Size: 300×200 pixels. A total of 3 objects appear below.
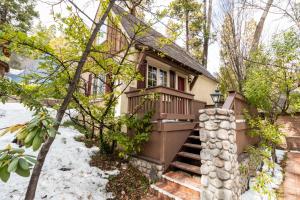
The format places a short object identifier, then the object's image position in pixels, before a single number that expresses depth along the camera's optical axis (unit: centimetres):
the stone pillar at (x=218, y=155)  336
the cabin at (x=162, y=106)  462
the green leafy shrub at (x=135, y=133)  462
